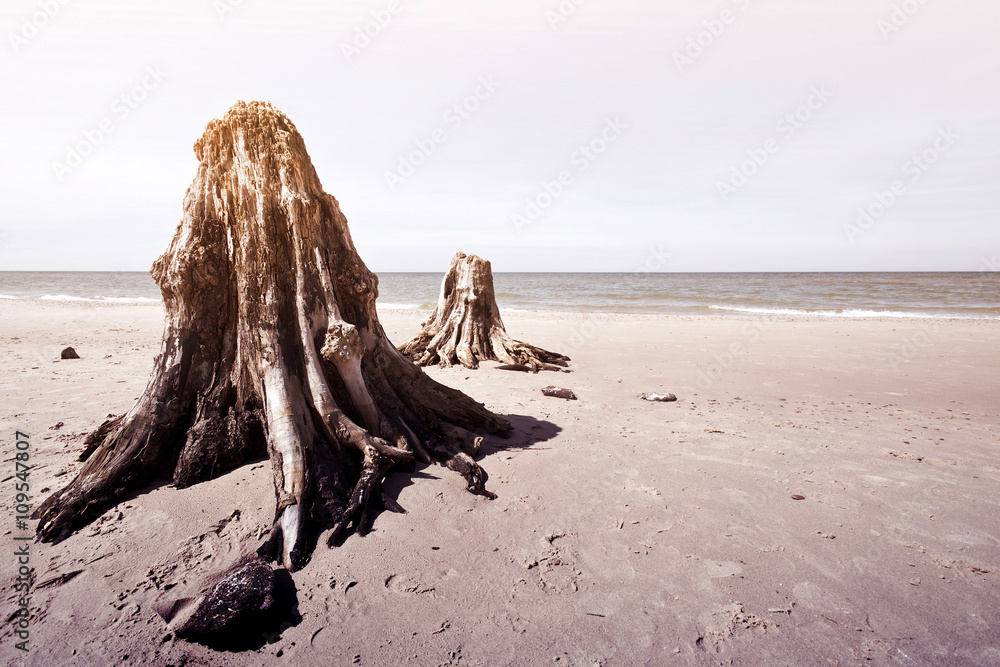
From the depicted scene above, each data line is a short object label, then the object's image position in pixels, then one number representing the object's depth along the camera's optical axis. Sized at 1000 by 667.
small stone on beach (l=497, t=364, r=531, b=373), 8.76
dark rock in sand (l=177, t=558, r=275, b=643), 2.22
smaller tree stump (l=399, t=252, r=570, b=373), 9.46
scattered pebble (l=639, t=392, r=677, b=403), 6.64
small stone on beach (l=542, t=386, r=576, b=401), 6.70
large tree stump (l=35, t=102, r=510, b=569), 3.32
